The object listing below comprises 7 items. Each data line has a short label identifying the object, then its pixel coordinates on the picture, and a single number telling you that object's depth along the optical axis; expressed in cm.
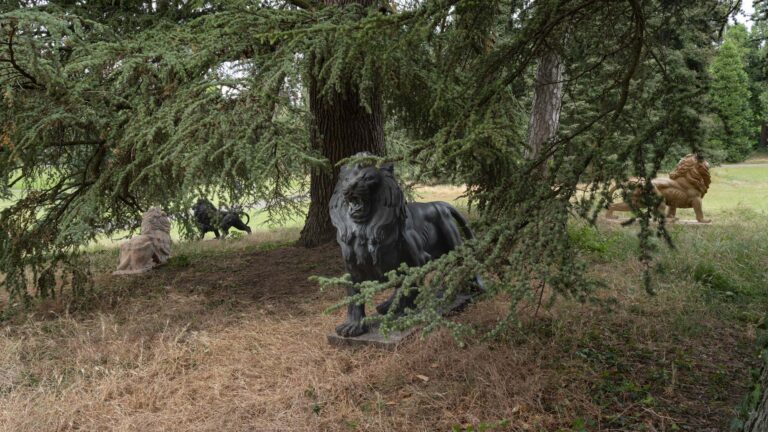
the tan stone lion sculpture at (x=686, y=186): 924
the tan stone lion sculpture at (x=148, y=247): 731
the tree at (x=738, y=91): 2050
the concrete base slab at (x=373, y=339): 409
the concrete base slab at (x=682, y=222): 916
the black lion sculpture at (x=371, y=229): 389
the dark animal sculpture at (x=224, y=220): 1056
